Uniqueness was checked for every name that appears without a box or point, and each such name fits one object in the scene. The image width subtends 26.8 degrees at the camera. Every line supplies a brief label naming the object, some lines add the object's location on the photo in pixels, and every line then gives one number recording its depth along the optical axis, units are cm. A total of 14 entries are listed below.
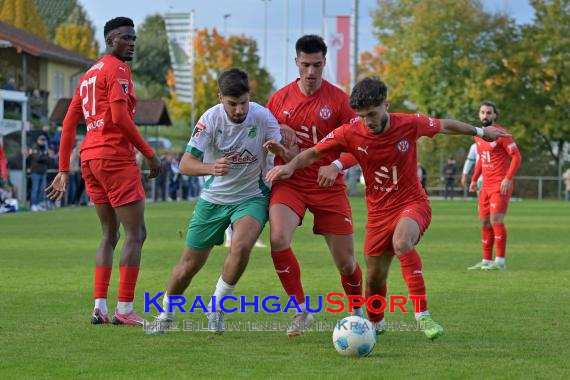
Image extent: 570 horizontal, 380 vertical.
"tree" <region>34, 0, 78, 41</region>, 11950
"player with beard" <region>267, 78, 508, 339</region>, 891
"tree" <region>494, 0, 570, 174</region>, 6806
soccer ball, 827
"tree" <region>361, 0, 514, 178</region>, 6969
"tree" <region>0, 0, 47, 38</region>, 8394
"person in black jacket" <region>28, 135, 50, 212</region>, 3216
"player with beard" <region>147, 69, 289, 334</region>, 913
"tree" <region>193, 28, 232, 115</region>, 8525
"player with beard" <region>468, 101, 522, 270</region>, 1617
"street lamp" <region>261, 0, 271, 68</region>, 10675
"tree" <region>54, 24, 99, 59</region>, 9494
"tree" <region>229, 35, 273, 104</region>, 8712
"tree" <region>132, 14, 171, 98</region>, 11819
